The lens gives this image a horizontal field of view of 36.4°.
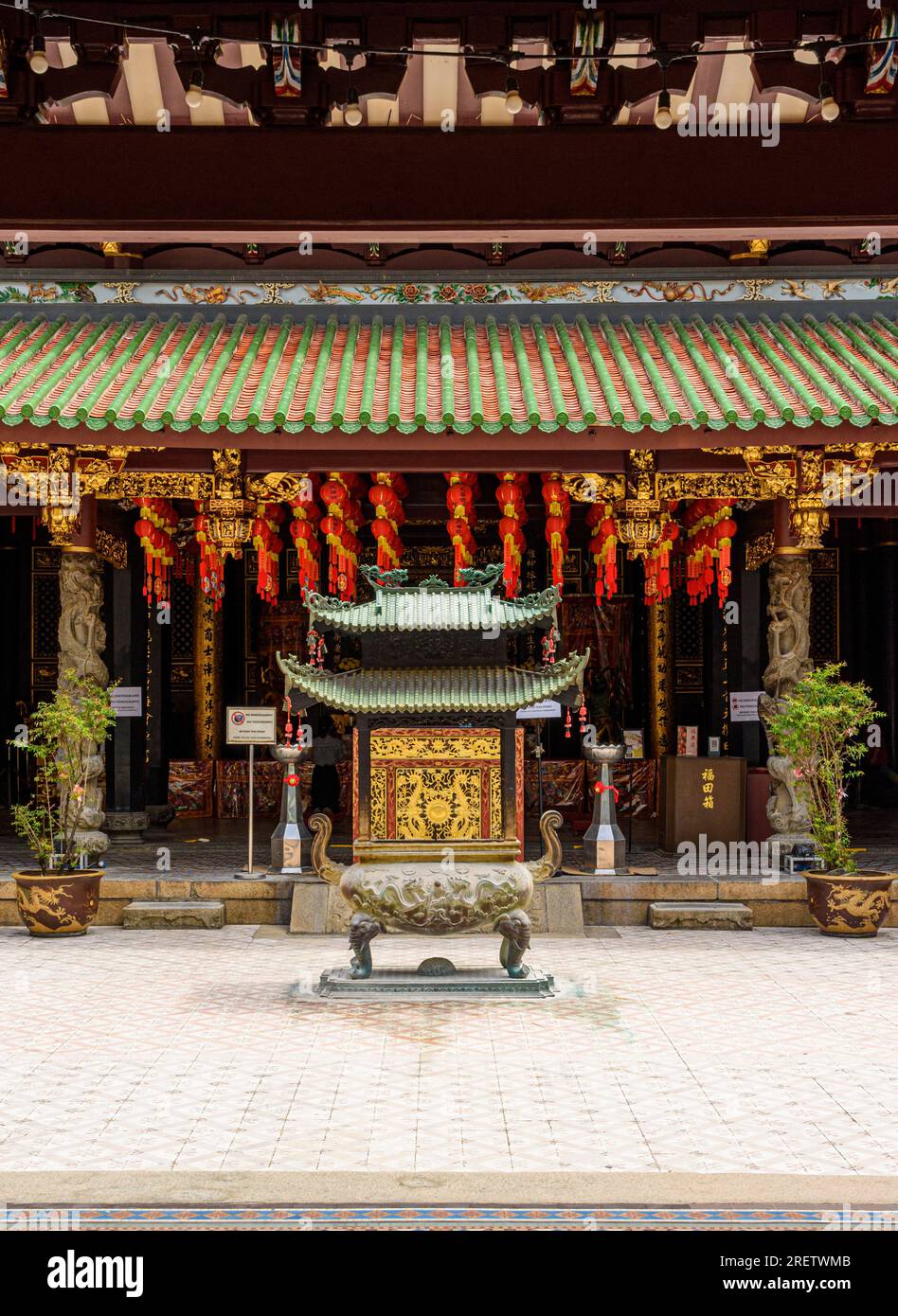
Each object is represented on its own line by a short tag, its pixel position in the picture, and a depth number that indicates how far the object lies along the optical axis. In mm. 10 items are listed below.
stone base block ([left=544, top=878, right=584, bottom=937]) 10750
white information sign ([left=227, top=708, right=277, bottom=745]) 11609
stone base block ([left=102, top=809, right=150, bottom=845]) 13844
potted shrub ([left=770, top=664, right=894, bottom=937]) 10422
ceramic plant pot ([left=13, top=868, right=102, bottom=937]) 10453
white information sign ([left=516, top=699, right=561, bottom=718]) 11480
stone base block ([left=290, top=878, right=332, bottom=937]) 10727
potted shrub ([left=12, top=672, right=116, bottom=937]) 10461
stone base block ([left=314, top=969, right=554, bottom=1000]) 8430
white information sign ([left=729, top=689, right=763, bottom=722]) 13633
